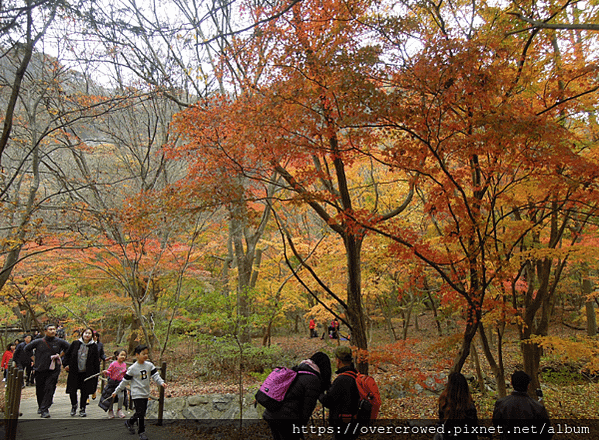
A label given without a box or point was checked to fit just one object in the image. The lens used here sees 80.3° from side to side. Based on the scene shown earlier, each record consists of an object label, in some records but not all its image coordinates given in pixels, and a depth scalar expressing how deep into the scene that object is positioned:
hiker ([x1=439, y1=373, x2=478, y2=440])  3.34
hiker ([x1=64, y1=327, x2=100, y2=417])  6.67
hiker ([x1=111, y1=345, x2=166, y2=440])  5.23
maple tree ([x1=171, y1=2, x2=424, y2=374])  5.48
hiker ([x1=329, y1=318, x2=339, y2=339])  16.57
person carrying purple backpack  3.51
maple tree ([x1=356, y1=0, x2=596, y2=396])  4.92
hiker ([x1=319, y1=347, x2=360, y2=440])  3.61
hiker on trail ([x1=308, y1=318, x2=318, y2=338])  22.95
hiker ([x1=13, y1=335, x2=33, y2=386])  9.40
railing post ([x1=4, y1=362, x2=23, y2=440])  4.51
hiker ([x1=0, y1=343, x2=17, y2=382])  12.45
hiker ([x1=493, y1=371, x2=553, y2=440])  3.34
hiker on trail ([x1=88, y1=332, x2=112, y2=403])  7.08
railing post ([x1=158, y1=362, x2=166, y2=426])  6.11
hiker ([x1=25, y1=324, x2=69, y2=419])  6.39
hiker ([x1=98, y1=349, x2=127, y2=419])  6.69
